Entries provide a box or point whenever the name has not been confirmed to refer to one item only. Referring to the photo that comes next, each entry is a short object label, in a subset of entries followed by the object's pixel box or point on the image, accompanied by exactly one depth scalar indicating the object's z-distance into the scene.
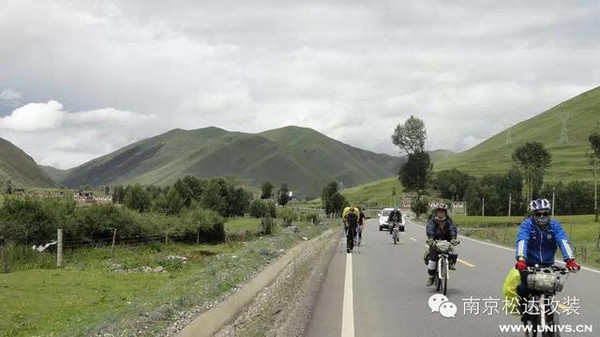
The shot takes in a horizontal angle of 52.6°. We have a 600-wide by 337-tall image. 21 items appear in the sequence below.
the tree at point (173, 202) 74.89
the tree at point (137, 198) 95.12
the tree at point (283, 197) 189.25
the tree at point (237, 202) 145.00
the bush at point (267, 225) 63.72
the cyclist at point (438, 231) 12.80
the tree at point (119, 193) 140.27
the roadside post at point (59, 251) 29.28
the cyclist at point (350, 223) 23.86
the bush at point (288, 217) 84.36
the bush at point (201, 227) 54.25
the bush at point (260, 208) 127.88
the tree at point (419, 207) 96.90
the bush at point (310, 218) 87.24
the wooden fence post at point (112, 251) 38.45
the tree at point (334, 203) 134.20
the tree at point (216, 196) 112.87
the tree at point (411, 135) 112.84
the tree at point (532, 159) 107.69
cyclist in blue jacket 7.61
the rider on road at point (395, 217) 30.15
